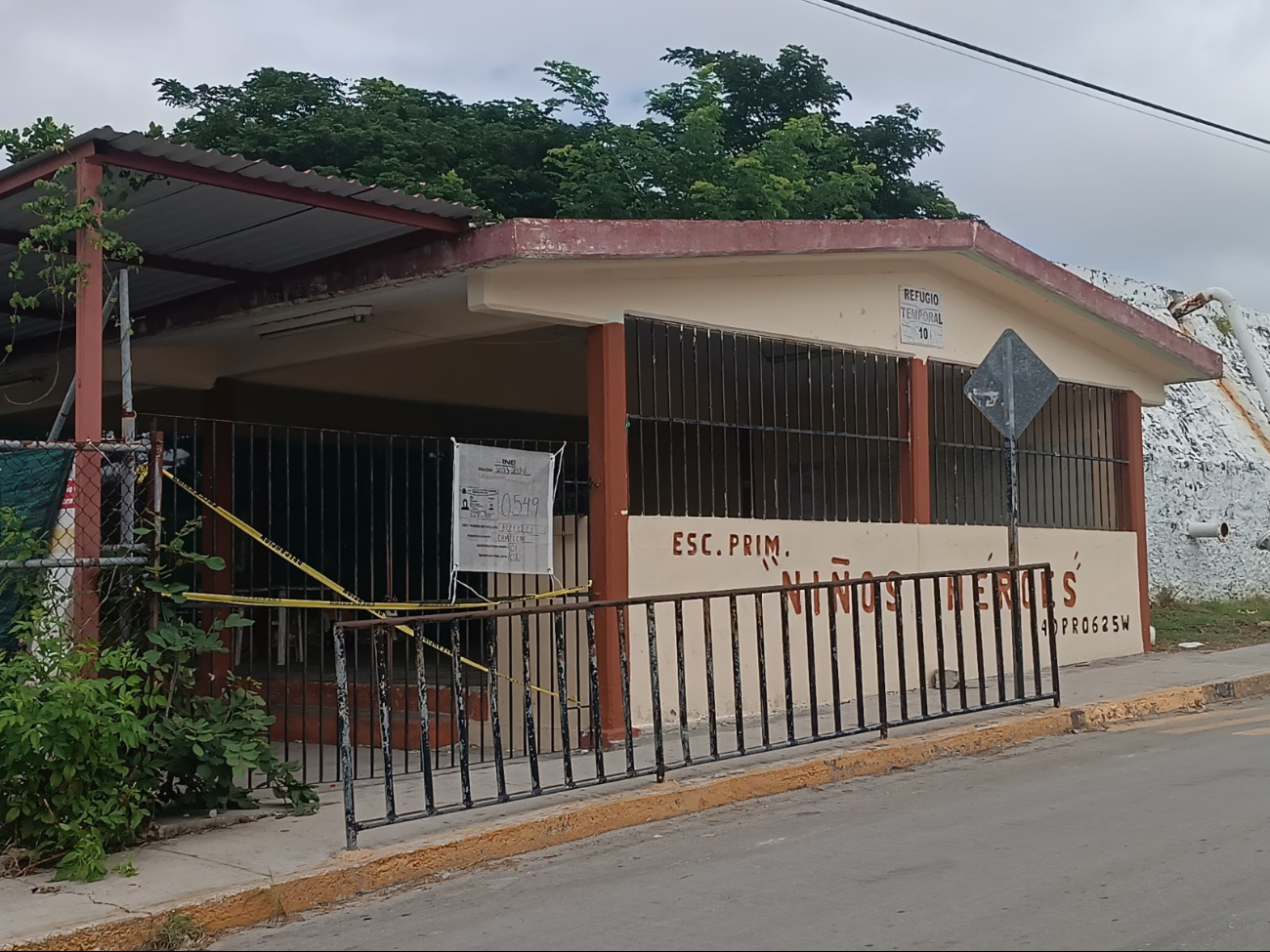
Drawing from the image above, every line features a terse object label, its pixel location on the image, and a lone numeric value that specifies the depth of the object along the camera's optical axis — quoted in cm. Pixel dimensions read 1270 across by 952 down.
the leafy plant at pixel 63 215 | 704
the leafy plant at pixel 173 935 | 538
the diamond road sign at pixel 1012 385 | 1021
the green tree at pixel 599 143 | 2634
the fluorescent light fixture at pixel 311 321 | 1004
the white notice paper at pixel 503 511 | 882
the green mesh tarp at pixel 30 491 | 674
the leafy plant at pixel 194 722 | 680
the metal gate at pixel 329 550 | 888
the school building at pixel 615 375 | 867
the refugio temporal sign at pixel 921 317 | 1182
